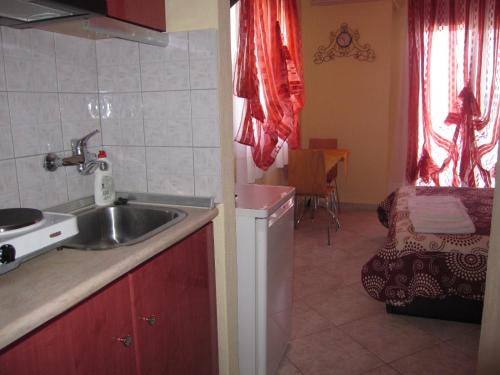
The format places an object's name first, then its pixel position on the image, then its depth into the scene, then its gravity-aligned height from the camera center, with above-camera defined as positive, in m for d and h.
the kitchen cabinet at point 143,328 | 0.98 -0.55
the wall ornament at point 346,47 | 4.90 +0.85
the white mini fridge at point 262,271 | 1.84 -0.66
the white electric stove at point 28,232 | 1.05 -0.27
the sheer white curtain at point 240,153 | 3.09 -0.23
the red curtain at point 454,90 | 4.68 +0.31
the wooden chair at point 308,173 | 4.03 -0.48
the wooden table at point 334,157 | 4.24 -0.37
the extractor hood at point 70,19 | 1.15 +0.33
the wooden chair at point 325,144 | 5.16 -0.27
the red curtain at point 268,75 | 3.08 +0.39
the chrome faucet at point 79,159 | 1.59 -0.12
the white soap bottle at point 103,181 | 1.78 -0.22
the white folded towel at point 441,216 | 2.61 -0.63
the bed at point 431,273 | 2.41 -0.88
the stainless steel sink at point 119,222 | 1.71 -0.39
